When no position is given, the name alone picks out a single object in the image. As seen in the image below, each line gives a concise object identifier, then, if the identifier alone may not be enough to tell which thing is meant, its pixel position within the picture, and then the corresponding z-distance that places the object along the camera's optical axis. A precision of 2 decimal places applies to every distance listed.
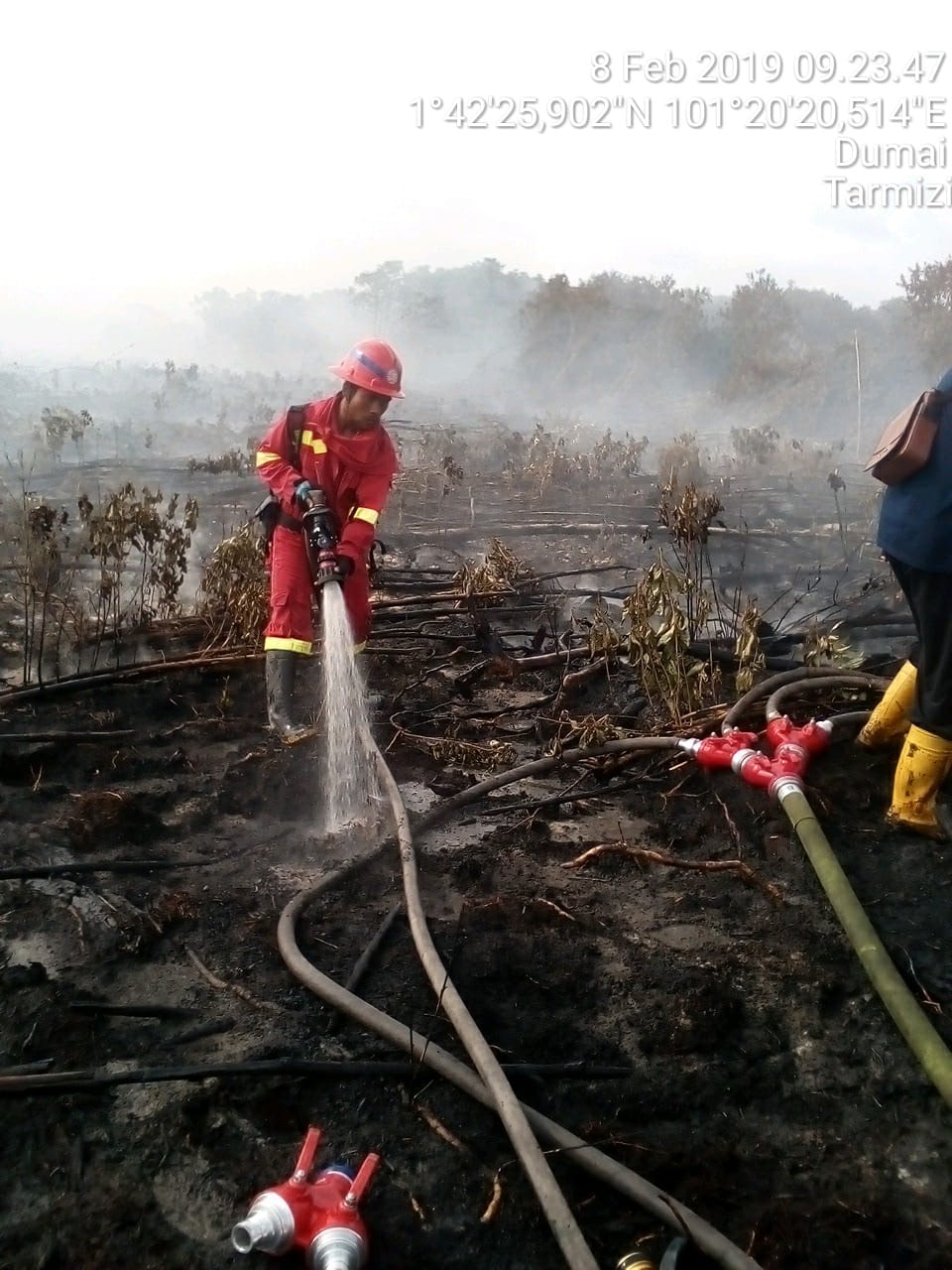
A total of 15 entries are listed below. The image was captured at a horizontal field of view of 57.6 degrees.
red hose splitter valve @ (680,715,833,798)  3.37
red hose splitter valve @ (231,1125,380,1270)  1.72
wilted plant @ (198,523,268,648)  5.10
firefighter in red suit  4.32
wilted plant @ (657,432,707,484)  12.52
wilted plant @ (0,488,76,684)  4.97
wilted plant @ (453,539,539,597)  5.80
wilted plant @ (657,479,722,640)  4.64
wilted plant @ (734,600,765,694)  4.35
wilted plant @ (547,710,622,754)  4.01
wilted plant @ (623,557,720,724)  4.33
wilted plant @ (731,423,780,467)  15.35
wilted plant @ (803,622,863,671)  4.53
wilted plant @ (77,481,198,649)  5.07
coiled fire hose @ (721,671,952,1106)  2.17
